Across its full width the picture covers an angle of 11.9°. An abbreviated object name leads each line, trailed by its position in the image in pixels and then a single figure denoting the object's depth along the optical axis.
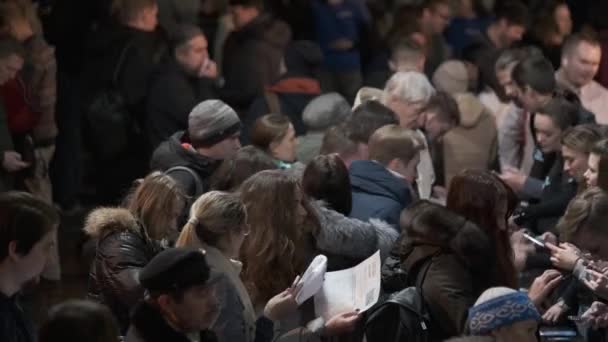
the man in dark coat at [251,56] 23.72
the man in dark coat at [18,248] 10.81
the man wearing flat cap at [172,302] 10.42
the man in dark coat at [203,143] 16.35
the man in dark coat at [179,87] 21.70
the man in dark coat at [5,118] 19.78
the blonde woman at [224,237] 12.30
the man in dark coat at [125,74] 22.30
